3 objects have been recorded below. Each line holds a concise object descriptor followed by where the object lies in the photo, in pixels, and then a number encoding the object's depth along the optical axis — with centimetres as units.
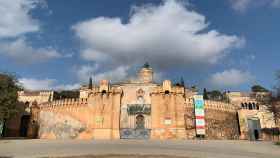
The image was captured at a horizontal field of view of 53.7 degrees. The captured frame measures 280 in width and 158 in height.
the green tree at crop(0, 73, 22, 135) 3588
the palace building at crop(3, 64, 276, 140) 3947
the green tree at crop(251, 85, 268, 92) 8563
